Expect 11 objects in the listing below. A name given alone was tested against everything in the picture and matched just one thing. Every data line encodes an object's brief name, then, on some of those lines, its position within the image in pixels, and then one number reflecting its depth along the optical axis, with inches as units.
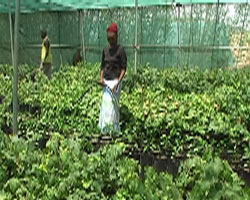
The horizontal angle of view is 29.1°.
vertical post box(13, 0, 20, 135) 131.4
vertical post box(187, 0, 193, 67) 429.4
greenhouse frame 96.7
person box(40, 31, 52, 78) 417.7
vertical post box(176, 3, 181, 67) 431.1
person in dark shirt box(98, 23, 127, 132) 213.9
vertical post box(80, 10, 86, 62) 490.6
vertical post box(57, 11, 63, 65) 520.5
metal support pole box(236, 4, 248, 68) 415.7
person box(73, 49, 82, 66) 486.3
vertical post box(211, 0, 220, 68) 418.4
